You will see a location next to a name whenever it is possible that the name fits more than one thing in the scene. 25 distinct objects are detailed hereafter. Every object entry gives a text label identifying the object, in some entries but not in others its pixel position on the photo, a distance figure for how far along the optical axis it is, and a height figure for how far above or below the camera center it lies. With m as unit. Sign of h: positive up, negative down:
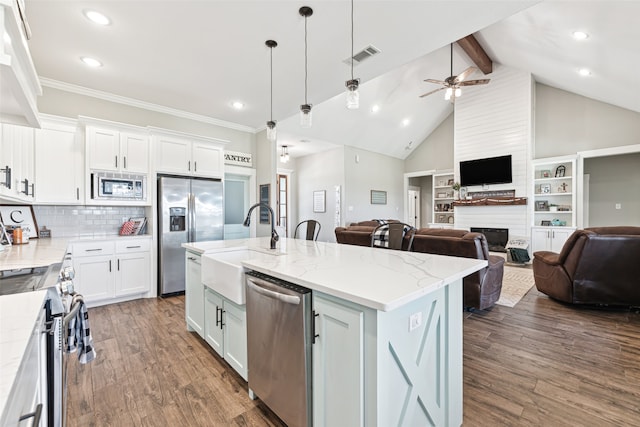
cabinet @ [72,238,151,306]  3.42 -0.73
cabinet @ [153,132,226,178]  4.05 +0.90
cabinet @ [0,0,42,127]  0.88 +0.53
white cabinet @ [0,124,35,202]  2.17 +0.50
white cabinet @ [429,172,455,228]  8.86 +0.39
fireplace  6.89 -0.65
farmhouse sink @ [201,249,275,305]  1.81 -0.44
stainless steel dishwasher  1.35 -0.72
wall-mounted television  6.88 +1.05
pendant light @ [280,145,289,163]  7.97 +1.70
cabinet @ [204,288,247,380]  1.88 -0.87
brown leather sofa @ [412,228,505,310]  3.01 -0.47
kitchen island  1.09 -0.56
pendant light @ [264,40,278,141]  3.01 +0.95
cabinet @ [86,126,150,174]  3.57 +0.86
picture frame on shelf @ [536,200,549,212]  6.76 +0.14
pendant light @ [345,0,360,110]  2.20 +0.96
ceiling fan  5.34 +2.53
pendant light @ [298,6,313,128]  2.28 +0.99
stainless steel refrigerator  3.97 -0.11
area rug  3.72 -1.18
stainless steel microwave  3.65 +0.37
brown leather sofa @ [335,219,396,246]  4.23 -0.36
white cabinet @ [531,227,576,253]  6.10 -0.59
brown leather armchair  3.00 -0.63
